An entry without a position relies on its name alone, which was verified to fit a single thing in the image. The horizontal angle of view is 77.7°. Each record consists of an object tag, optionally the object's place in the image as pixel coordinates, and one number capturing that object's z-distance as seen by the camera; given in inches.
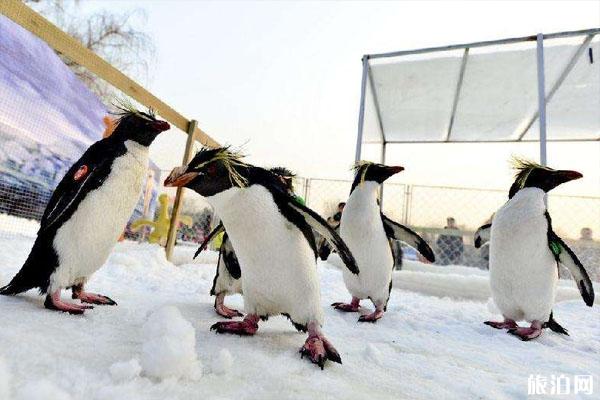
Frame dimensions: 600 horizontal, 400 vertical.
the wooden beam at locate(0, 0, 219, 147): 62.7
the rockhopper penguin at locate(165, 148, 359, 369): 47.2
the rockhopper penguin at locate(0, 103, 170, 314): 49.3
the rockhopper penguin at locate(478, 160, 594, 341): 75.6
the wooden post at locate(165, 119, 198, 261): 126.0
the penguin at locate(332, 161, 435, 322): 81.5
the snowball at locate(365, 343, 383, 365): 44.9
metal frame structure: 140.4
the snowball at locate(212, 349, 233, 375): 34.7
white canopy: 162.2
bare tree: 348.8
